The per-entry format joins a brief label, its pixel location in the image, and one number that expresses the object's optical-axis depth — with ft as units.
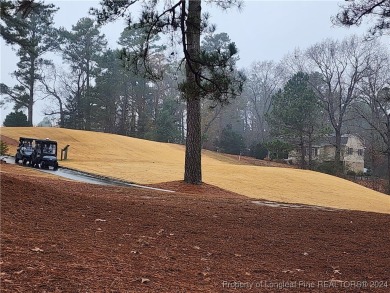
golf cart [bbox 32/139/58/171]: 68.44
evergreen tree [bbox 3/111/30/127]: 149.75
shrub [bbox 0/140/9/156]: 88.23
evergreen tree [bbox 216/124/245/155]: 178.50
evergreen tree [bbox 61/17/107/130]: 181.56
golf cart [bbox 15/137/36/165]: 72.21
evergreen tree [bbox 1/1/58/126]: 163.02
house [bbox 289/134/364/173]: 166.93
